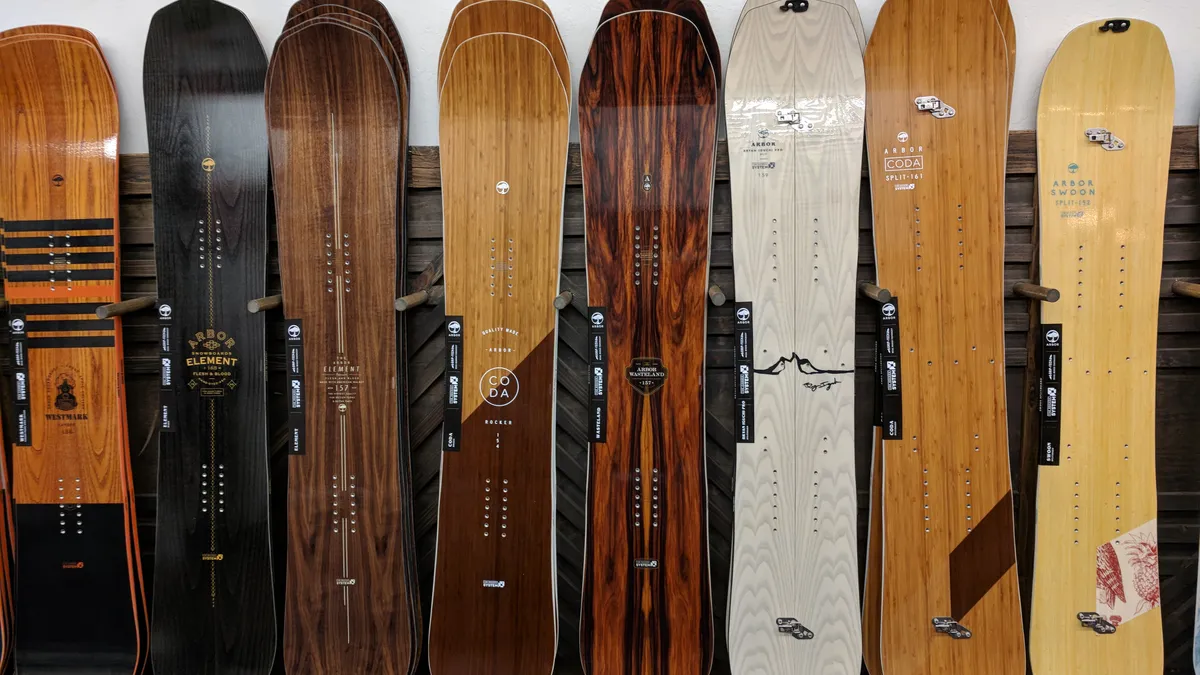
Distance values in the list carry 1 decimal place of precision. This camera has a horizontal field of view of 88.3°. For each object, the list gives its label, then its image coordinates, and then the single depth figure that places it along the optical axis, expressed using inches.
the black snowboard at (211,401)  68.1
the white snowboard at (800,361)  64.8
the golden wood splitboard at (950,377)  64.4
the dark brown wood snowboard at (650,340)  66.2
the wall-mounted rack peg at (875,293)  62.4
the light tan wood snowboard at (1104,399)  64.2
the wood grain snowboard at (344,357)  67.7
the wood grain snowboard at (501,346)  67.0
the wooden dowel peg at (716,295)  61.4
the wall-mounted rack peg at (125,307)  63.3
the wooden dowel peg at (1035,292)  58.9
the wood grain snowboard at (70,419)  69.1
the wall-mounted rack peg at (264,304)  63.1
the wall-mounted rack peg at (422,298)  62.8
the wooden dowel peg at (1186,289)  62.6
